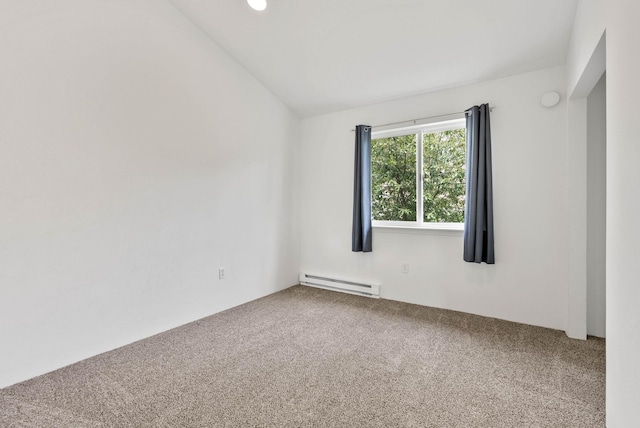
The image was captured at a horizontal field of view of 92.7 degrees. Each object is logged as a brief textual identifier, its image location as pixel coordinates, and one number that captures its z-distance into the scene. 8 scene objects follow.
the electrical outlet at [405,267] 3.36
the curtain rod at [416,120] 3.03
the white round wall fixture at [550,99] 2.56
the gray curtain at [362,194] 3.53
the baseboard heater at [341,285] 3.56
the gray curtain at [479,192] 2.80
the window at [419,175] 3.20
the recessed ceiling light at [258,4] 2.48
